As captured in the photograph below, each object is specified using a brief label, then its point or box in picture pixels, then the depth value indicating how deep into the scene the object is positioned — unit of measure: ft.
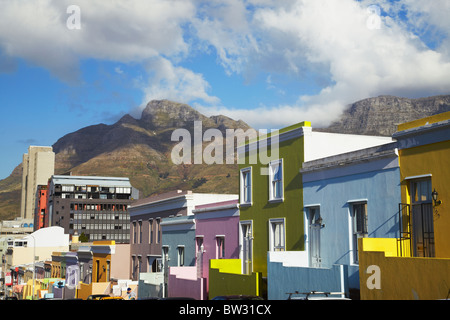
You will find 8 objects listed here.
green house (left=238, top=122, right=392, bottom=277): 78.43
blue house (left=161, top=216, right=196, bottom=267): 114.21
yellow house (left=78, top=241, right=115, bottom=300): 143.95
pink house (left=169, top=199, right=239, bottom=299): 96.43
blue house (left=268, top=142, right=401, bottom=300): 61.26
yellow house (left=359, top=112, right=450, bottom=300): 47.44
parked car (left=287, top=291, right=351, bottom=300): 57.98
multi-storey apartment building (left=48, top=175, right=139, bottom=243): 549.13
